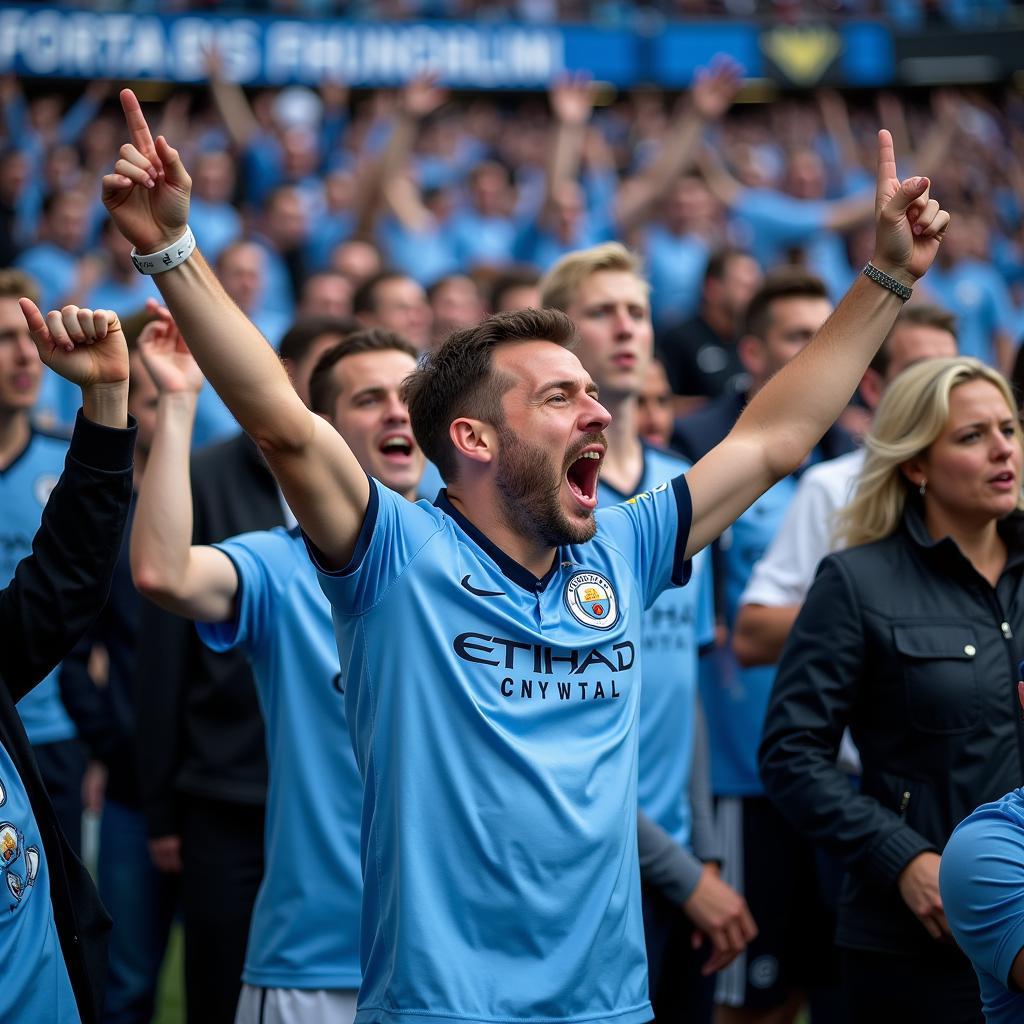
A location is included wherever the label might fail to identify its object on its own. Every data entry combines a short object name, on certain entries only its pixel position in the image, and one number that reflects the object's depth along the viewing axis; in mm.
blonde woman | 3541
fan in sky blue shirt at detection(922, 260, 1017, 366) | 10234
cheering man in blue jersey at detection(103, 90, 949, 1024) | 2633
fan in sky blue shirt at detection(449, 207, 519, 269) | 11383
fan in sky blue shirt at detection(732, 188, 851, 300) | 9742
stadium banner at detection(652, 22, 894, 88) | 21359
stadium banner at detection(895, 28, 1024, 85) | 22094
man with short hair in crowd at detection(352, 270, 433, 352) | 6516
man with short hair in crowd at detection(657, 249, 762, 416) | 7559
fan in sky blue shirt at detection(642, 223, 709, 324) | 10492
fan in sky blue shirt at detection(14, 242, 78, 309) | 9789
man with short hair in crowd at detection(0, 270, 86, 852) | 4805
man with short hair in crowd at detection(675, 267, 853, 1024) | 4863
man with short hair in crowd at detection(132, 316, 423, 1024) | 3471
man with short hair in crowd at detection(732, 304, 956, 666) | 4355
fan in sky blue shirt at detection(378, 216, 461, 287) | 10328
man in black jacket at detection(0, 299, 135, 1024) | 2832
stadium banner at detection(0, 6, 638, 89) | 18250
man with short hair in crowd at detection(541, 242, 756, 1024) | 4160
